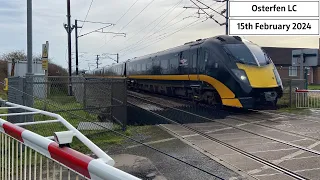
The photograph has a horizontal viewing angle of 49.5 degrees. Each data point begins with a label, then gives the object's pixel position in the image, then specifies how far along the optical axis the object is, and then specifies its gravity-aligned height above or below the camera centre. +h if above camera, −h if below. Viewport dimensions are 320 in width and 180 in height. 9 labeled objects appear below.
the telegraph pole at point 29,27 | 10.35 +1.53
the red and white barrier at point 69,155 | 1.81 -0.49
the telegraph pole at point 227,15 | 24.97 +4.75
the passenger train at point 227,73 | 13.62 +0.26
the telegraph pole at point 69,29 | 29.93 +4.43
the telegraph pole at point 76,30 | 36.87 +5.49
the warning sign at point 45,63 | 14.40 +0.64
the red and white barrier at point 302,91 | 15.54 -0.51
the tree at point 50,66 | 37.18 +1.40
